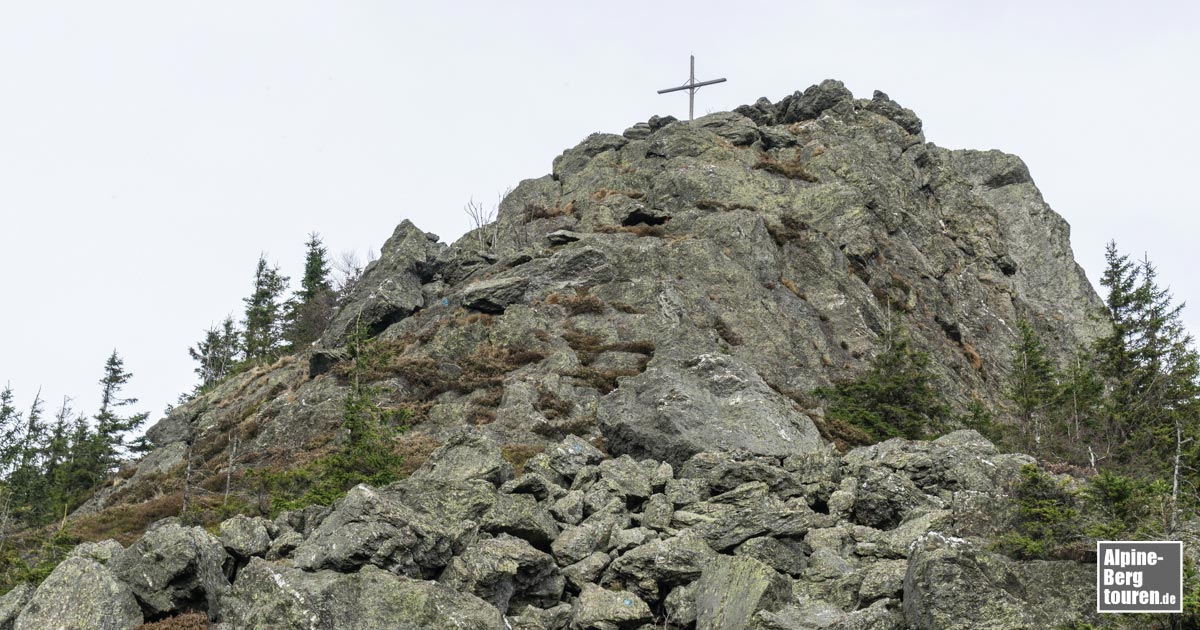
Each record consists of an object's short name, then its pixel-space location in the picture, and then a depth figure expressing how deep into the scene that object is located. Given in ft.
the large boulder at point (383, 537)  55.31
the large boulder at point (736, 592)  52.29
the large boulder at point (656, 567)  59.52
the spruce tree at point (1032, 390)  119.65
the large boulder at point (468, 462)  76.54
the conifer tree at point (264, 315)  258.37
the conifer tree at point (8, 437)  175.16
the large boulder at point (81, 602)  51.29
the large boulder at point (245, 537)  62.08
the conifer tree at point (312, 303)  231.71
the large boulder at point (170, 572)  55.42
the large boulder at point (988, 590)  48.16
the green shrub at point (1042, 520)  54.60
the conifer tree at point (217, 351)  274.95
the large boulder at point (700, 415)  91.81
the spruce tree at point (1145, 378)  107.96
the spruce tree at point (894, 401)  122.31
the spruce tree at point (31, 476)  155.74
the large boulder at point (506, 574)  57.41
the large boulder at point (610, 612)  55.57
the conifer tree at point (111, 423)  174.81
